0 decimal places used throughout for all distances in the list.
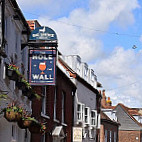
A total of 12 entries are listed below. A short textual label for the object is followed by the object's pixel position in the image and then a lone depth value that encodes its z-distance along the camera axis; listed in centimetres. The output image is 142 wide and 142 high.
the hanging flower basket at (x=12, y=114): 1122
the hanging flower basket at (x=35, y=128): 1318
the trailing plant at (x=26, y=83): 1314
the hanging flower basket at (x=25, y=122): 1206
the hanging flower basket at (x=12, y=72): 1224
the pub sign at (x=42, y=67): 1406
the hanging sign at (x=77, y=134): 2549
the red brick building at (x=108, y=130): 4016
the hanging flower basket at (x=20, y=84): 1295
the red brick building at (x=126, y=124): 5881
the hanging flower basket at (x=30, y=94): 1414
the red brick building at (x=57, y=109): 1880
